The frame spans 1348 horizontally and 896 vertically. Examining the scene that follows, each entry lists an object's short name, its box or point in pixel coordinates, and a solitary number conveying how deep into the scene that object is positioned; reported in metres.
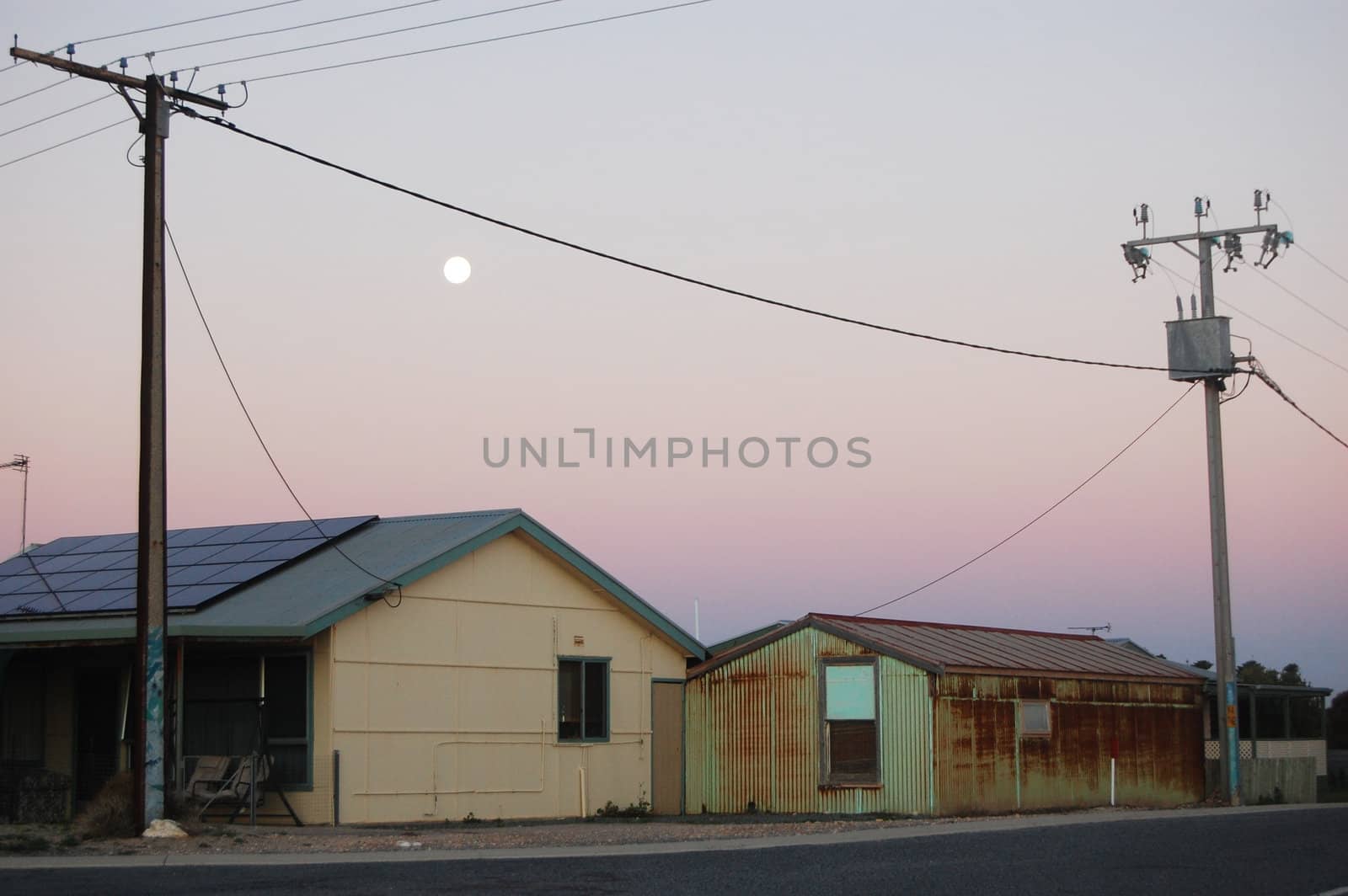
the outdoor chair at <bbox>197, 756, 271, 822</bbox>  20.98
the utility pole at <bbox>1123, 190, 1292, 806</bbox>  28.55
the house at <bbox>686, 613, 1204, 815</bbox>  24.84
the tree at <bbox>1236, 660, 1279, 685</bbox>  66.06
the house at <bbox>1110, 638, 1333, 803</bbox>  29.91
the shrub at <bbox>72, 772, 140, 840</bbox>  17.11
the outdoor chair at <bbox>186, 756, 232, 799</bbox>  21.22
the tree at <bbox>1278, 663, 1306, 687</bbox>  71.94
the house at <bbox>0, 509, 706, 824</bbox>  21.62
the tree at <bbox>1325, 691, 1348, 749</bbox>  62.62
